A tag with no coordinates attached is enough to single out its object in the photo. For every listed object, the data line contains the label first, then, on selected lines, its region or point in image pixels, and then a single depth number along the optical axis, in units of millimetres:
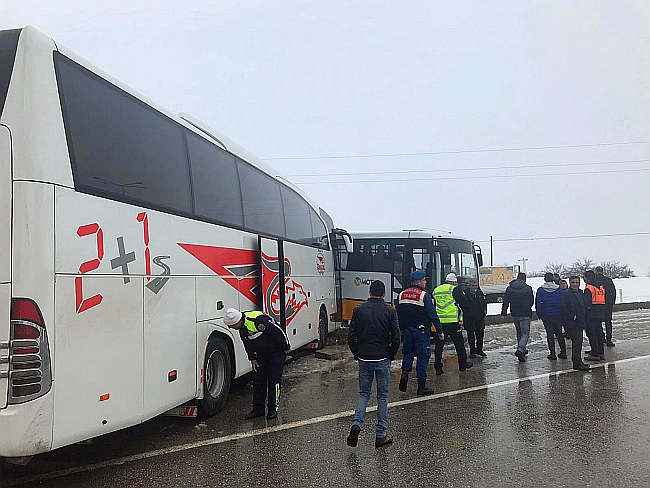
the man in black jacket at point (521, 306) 12617
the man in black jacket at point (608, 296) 13758
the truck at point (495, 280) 34469
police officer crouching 7934
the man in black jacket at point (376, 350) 6637
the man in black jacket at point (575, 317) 11414
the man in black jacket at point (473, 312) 13141
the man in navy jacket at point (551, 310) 12617
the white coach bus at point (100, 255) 4836
